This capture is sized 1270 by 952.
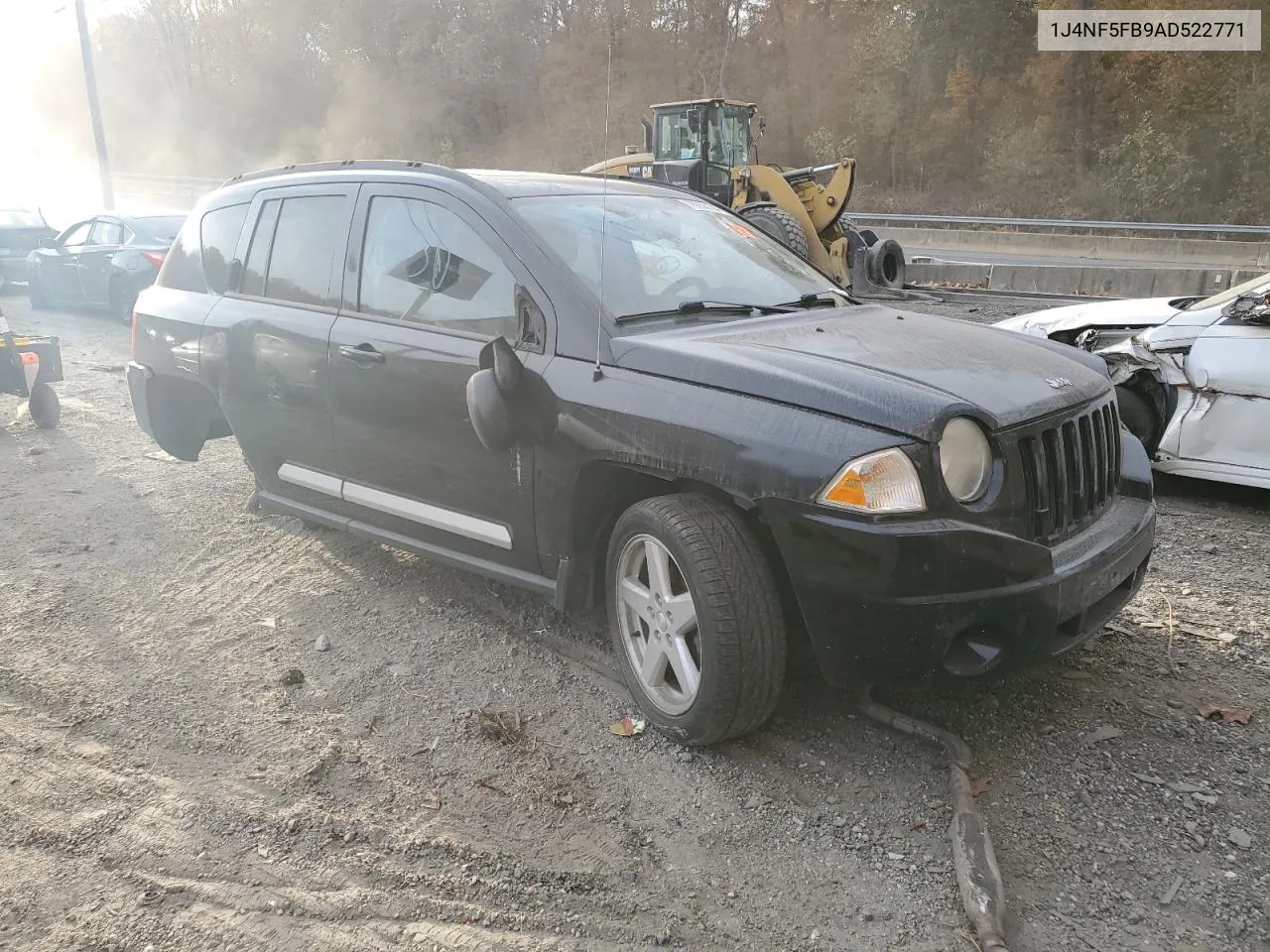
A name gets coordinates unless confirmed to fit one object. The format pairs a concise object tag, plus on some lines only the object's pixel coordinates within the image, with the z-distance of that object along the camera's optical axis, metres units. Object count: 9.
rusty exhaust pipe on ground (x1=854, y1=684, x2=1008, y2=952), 2.42
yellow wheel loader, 13.48
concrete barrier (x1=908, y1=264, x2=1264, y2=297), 14.06
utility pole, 25.14
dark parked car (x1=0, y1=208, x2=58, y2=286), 16.25
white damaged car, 5.22
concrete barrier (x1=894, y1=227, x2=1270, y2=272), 19.31
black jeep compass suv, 2.77
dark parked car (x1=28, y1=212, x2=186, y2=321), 12.63
